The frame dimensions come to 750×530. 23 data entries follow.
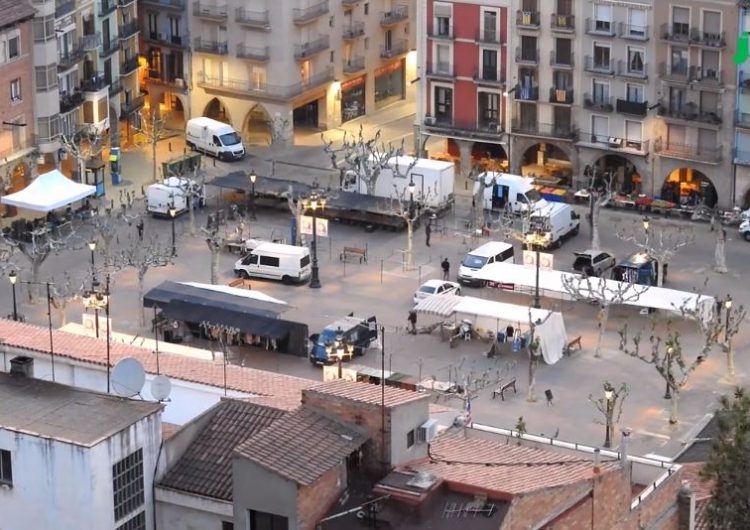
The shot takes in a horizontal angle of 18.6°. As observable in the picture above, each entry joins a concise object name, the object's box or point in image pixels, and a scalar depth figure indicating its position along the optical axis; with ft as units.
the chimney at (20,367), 213.46
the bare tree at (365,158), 381.81
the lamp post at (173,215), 363.48
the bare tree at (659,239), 344.08
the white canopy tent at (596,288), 323.16
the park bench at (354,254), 361.18
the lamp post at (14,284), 321.52
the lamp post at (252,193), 380.27
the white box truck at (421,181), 383.65
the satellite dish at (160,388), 209.56
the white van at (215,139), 417.49
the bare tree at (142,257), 333.83
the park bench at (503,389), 301.22
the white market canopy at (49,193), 369.71
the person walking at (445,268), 349.82
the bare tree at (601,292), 319.27
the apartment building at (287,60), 424.05
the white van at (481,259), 348.38
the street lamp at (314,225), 344.49
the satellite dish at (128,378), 206.08
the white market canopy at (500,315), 313.32
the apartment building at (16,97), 375.86
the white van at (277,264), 349.20
